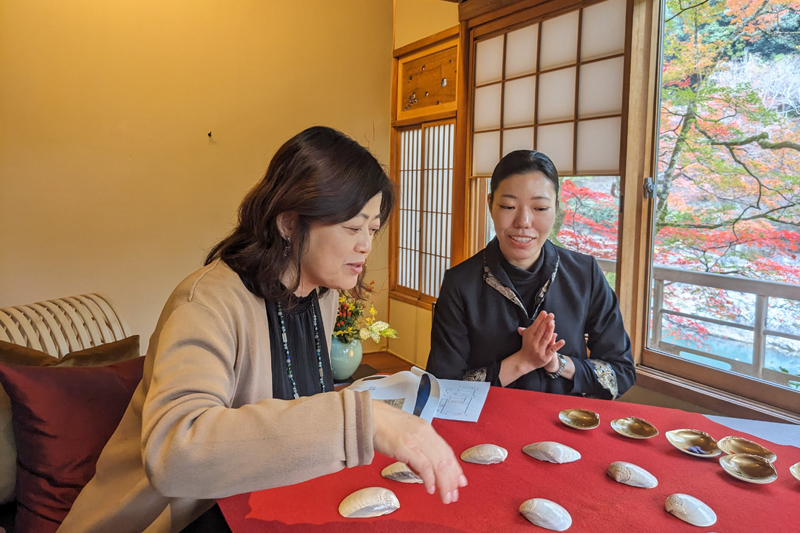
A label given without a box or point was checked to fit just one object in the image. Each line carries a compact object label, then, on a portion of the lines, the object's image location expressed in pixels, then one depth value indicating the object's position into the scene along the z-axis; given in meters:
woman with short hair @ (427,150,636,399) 1.64
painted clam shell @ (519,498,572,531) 0.81
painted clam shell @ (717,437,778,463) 1.02
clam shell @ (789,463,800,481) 0.94
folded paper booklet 1.21
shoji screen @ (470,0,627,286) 2.80
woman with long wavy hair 0.76
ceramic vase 2.98
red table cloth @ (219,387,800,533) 0.83
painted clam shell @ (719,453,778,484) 0.93
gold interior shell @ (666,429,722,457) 1.04
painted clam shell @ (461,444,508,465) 1.01
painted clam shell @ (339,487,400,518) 0.86
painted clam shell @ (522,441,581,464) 1.01
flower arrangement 2.99
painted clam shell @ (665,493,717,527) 0.81
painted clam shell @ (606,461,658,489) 0.93
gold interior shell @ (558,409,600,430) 1.16
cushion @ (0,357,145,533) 1.32
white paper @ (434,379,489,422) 1.25
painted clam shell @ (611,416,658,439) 1.12
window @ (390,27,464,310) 4.21
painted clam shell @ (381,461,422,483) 0.96
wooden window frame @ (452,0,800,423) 2.57
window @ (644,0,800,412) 2.43
